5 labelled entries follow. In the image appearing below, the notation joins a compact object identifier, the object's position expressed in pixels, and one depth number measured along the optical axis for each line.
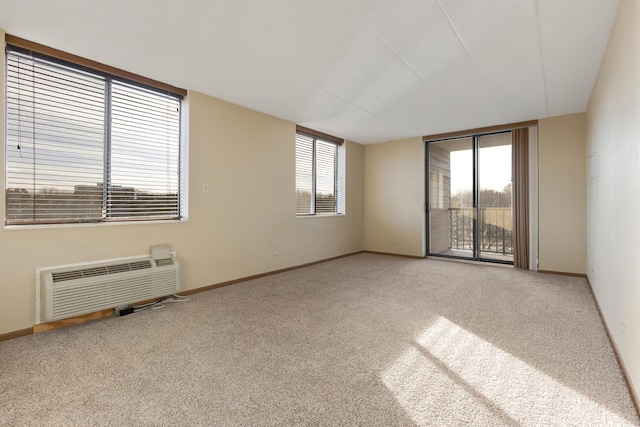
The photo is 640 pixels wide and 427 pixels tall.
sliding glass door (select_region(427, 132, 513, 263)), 5.26
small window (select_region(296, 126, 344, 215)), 5.26
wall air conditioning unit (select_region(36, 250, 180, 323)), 2.54
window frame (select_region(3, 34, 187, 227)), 2.53
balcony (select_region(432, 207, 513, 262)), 5.34
